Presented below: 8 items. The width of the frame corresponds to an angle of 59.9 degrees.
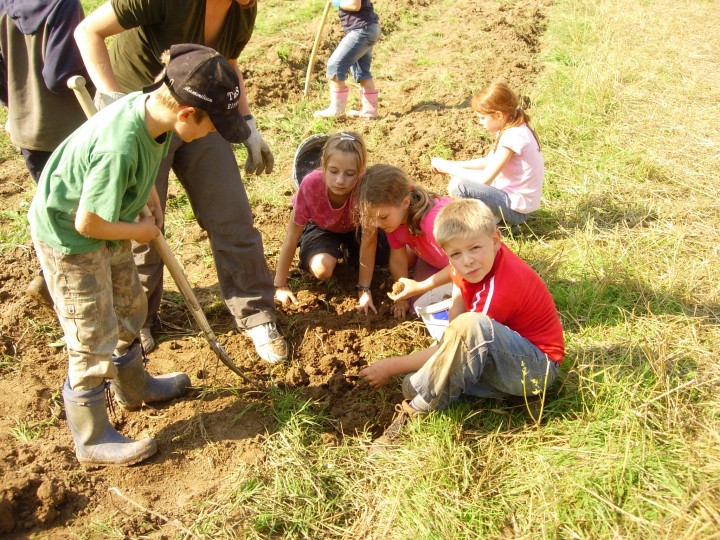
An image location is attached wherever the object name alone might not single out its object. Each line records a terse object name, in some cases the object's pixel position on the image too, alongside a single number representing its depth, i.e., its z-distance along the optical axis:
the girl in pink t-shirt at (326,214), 3.57
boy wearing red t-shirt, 2.55
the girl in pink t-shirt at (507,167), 4.19
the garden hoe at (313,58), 6.95
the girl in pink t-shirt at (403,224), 3.35
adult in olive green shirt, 2.74
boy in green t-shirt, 2.23
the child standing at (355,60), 6.51
